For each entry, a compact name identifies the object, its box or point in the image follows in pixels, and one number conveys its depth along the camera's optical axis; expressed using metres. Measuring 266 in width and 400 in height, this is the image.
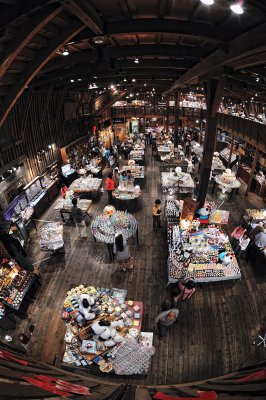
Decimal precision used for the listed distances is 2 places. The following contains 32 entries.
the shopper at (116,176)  15.06
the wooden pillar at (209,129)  8.00
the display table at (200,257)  7.14
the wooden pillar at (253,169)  12.84
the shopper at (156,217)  9.75
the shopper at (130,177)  13.30
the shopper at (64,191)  11.89
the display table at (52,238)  8.71
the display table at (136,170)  14.85
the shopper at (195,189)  12.20
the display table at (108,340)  5.01
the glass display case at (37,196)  11.29
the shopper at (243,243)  8.05
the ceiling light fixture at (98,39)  5.20
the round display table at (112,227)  8.39
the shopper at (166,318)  5.62
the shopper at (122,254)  7.41
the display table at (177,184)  12.95
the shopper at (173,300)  5.80
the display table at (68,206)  11.16
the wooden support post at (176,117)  19.97
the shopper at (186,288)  6.23
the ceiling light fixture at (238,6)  2.67
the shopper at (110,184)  12.45
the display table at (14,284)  6.50
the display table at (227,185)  13.16
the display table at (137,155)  19.06
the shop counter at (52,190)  12.89
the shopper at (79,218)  10.03
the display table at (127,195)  12.06
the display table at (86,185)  13.02
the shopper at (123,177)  13.39
